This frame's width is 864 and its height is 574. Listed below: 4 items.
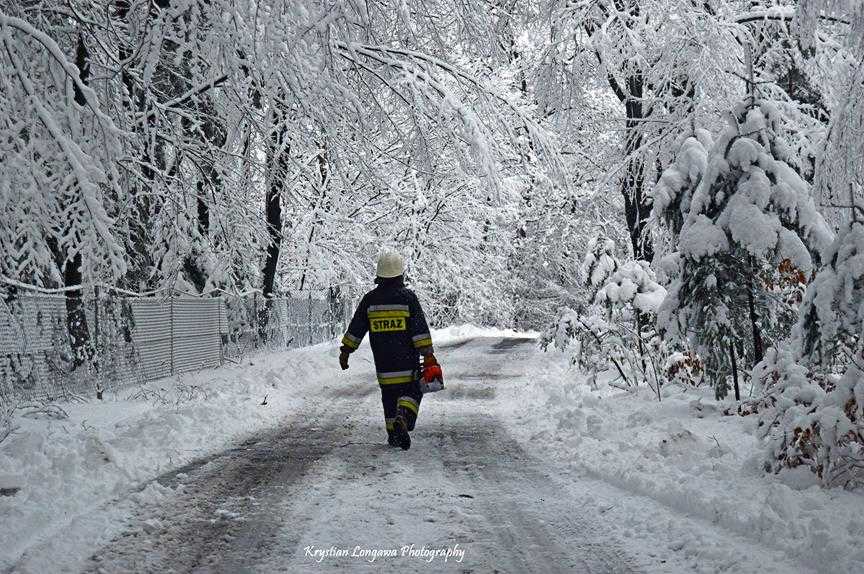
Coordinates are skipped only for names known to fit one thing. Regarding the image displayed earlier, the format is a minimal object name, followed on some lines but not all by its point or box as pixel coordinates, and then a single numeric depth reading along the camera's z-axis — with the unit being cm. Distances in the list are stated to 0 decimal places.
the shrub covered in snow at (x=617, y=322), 2244
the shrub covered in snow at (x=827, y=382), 1037
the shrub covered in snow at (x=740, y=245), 1598
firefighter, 1539
